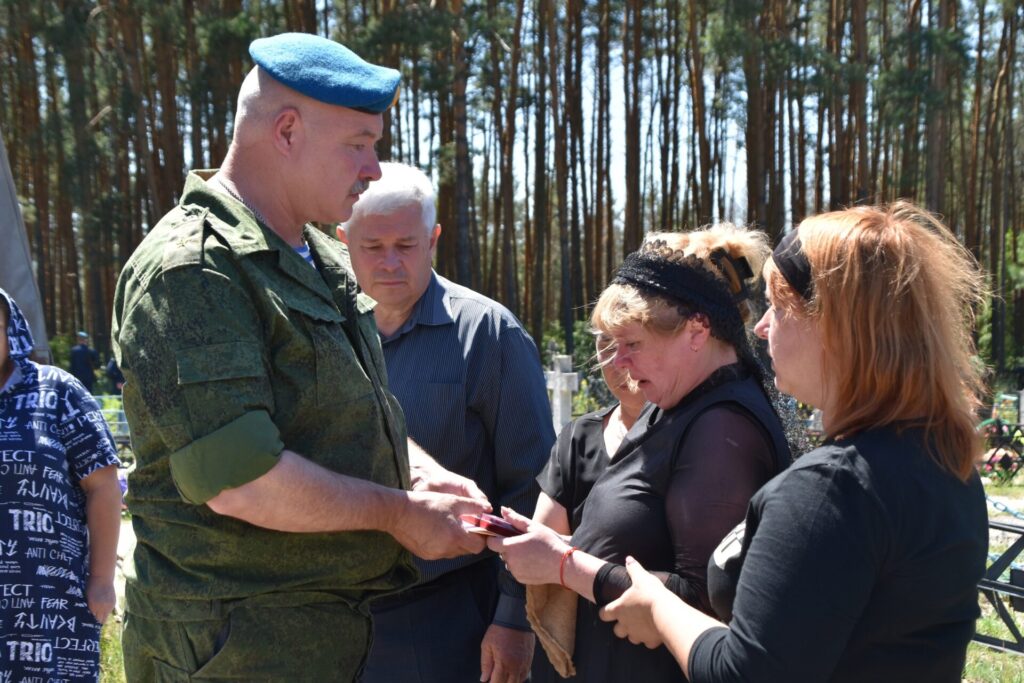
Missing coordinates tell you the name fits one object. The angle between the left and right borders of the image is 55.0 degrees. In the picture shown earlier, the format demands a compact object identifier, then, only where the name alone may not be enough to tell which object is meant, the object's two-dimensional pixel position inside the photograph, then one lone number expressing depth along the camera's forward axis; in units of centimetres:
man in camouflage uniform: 175
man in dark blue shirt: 278
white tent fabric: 423
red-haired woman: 146
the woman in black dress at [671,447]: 198
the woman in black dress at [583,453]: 253
